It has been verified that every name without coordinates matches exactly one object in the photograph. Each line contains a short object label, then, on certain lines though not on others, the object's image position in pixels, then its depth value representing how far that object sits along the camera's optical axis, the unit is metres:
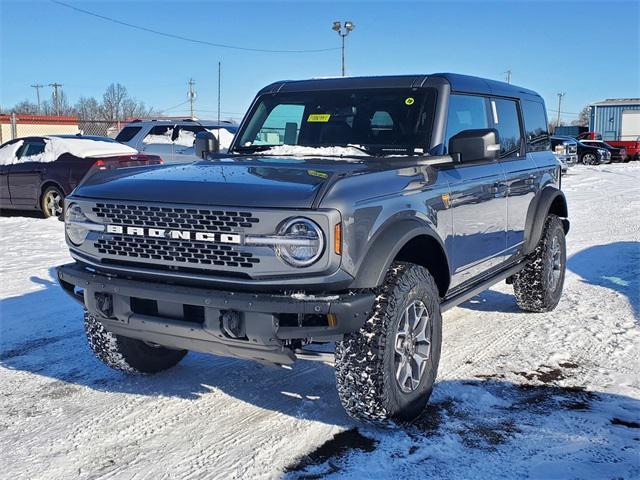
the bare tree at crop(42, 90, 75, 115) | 64.74
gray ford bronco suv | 3.12
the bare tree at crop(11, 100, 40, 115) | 68.11
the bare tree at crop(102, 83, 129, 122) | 56.88
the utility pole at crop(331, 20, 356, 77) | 28.78
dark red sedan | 11.63
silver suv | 13.89
